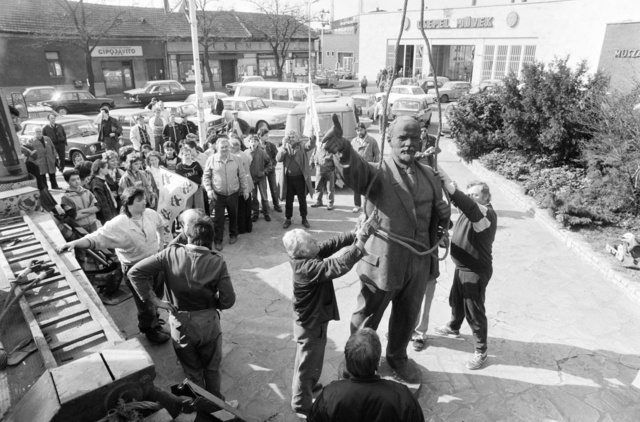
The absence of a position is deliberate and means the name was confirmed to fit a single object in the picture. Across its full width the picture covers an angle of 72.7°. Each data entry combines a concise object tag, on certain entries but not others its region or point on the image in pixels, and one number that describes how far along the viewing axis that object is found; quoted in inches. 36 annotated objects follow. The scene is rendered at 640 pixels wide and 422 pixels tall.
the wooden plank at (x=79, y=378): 91.5
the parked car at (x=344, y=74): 1882.4
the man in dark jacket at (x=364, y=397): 94.3
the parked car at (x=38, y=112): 721.6
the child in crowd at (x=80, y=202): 237.0
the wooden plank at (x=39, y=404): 89.4
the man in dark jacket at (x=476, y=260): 163.2
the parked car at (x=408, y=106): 714.2
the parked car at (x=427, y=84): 1114.7
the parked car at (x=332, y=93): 859.3
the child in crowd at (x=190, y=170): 295.2
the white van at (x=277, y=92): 693.3
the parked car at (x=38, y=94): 870.4
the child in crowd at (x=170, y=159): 322.7
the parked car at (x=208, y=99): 709.3
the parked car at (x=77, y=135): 475.2
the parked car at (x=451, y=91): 1104.5
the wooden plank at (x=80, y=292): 127.9
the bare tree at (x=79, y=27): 1041.5
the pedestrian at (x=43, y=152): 386.3
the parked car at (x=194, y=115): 548.7
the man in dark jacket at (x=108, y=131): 453.4
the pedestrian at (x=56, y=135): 425.9
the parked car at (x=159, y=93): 964.9
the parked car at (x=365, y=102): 817.7
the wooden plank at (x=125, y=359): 100.4
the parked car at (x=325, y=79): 1322.6
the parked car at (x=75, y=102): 857.5
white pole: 404.2
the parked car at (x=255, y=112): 630.5
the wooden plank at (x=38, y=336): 112.3
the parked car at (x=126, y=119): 562.3
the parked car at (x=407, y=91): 877.2
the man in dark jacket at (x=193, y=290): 137.3
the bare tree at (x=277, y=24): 1393.9
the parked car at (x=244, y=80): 1109.6
